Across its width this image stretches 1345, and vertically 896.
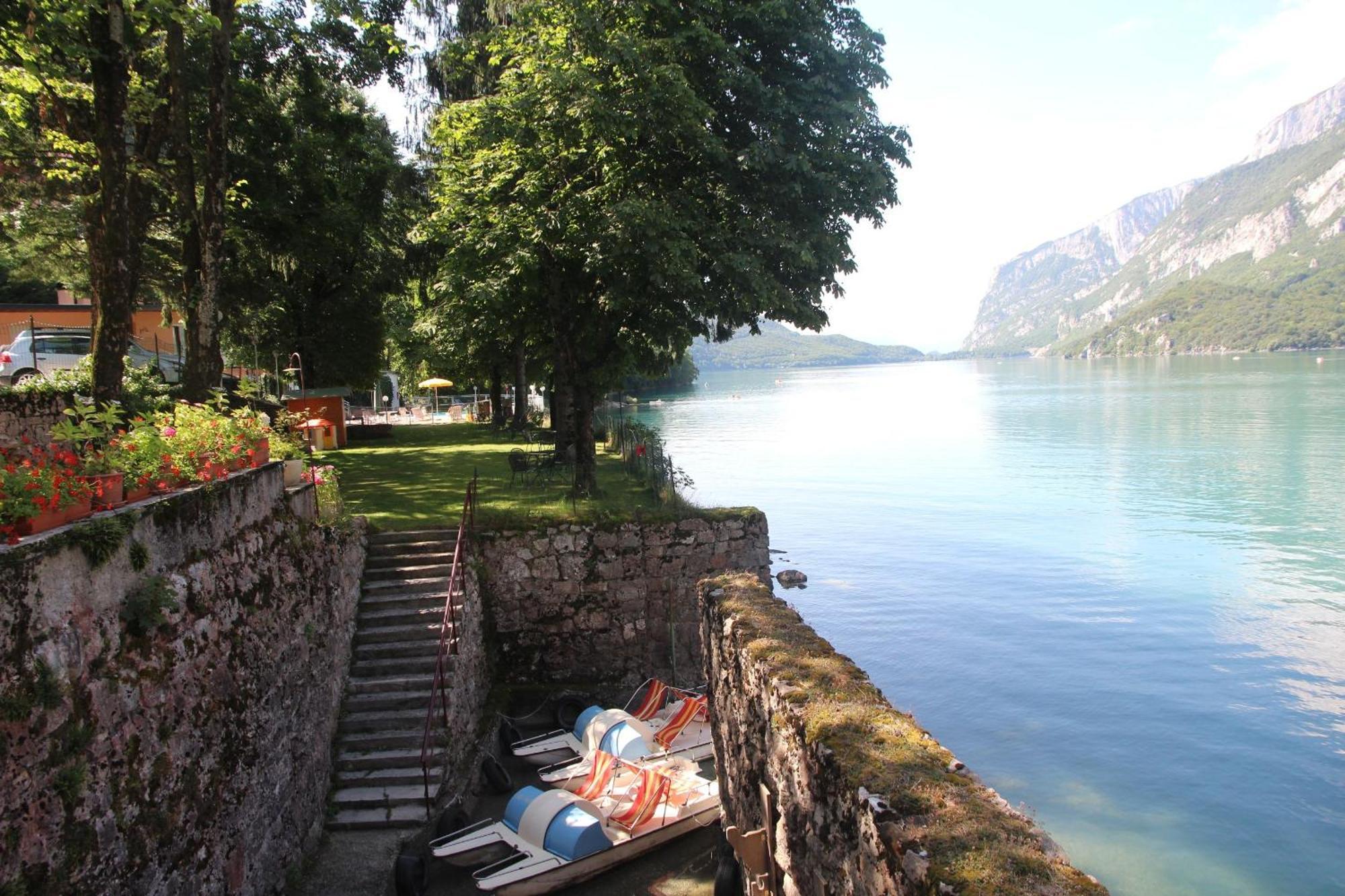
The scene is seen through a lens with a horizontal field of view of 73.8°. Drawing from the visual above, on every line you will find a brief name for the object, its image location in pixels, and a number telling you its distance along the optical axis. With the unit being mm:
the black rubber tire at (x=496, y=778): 13008
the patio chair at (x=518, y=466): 20203
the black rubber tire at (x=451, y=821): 11008
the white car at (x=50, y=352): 20375
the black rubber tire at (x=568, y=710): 14867
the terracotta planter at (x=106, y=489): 6887
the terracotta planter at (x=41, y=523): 5883
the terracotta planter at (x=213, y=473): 8867
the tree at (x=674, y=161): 15742
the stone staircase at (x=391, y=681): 10953
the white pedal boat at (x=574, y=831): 10734
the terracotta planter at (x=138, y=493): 7449
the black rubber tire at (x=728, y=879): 10109
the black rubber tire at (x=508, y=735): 14273
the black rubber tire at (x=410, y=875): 9797
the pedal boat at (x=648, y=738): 13383
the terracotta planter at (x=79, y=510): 6426
